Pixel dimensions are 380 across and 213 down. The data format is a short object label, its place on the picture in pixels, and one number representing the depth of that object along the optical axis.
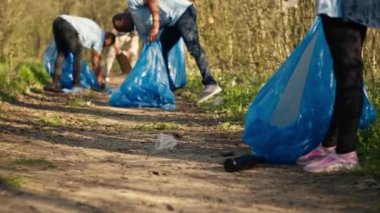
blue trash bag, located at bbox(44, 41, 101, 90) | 9.06
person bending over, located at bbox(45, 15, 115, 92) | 8.34
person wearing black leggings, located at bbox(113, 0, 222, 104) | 6.57
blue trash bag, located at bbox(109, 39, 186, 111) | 6.57
